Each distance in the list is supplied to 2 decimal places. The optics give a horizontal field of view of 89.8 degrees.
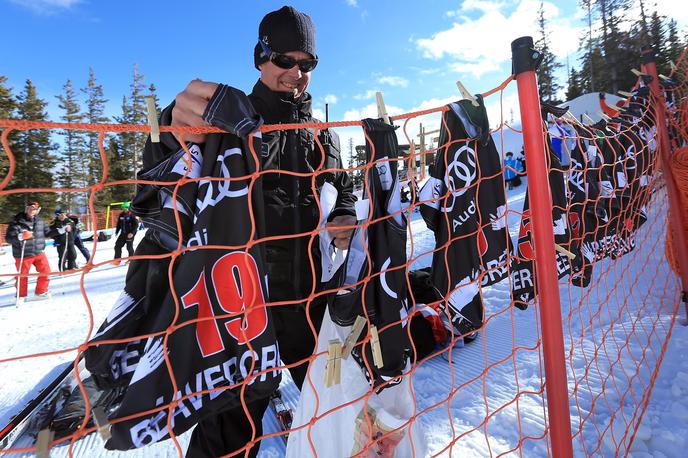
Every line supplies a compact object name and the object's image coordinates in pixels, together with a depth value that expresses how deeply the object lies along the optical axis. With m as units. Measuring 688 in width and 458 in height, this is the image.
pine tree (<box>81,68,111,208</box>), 32.03
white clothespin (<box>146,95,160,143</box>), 0.90
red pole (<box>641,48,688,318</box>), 2.58
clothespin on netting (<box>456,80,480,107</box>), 1.34
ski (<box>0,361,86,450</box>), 2.16
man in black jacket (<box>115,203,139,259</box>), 8.74
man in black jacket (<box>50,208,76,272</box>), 8.86
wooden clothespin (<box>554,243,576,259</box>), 1.54
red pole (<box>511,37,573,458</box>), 1.29
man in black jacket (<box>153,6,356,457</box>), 1.51
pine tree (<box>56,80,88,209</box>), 36.59
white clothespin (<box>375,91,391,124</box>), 1.27
